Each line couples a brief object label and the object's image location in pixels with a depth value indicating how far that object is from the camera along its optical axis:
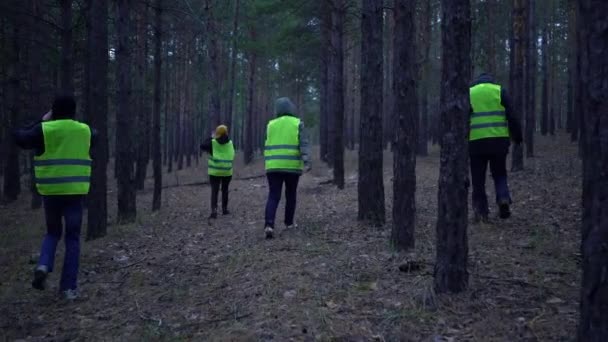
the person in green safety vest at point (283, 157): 8.20
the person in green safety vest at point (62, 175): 5.53
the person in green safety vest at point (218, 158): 11.66
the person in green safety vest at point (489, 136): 7.18
